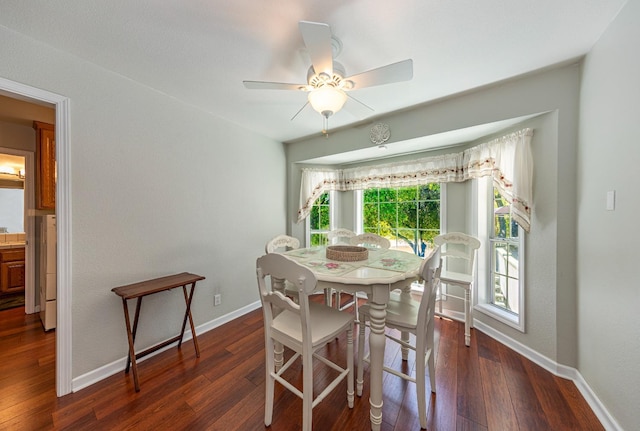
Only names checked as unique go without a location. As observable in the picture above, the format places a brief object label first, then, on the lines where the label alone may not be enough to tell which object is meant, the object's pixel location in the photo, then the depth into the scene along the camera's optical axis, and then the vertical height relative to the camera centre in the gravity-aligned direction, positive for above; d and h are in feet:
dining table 4.30 -1.43
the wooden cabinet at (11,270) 10.33 -2.68
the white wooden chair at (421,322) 4.37 -2.29
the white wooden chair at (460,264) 7.50 -1.91
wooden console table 5.37 -1.95
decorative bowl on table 5.95 -1.09
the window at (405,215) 9.89 -0.03
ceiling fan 4.06 +2.80
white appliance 7.75 -2.30
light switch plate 4.35 +0.29
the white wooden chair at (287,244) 6.62 -1.09
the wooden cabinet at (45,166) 8.26 +1.73
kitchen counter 10.59 -1.54
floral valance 6.41 +1.68
